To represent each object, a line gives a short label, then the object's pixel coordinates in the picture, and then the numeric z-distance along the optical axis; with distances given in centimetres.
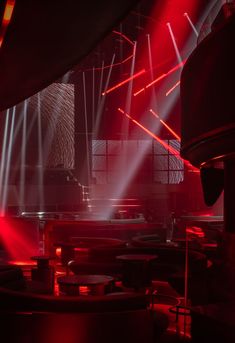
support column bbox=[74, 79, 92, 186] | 1834
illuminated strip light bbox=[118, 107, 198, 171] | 1858
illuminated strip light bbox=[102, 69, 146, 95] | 1697
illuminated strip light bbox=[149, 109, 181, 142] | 1748
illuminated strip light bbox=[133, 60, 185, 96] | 1585
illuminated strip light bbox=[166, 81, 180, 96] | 1658
